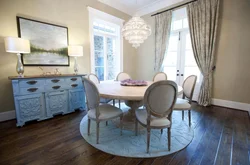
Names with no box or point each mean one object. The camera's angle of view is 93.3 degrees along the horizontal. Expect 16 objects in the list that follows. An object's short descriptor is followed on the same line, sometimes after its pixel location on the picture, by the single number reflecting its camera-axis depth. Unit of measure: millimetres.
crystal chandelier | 2434
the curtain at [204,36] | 3139
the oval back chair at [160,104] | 1403
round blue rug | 1585
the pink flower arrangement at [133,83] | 2270
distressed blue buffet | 2201
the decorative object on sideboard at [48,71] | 2808
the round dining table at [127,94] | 1590
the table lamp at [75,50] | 2932
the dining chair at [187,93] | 2061
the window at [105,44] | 3711
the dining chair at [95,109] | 1628
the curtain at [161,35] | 3975
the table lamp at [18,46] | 2059
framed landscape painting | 2523
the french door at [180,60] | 3725
